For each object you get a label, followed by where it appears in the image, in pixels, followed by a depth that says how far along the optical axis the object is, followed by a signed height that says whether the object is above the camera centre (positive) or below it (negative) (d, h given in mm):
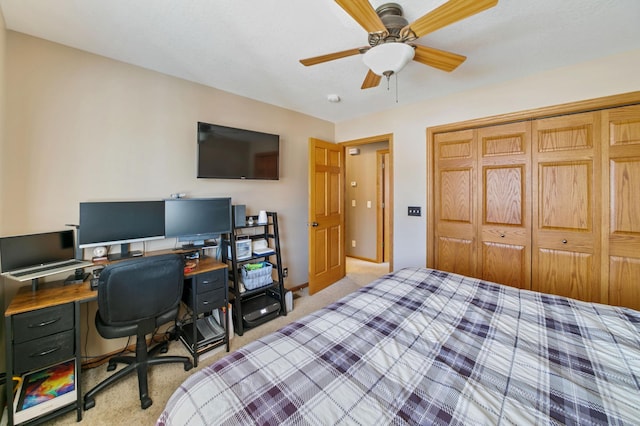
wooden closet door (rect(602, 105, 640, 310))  2006 +41
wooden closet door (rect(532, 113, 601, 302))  2164 +25
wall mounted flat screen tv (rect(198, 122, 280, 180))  2475 +627
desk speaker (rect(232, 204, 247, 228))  2617 -42
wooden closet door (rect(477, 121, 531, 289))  2463 +55
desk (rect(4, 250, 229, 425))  1381 -677
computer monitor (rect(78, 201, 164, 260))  1861 -90
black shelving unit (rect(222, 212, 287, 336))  2479 -624
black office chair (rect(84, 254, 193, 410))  1535 -582
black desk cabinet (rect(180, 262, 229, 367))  2047 -771
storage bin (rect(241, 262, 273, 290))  2615 -700
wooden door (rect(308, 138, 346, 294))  3295 -53
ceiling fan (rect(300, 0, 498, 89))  1159 +952
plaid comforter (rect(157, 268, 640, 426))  771 -606
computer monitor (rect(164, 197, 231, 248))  2242 -68
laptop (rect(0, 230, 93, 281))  1564 -290
